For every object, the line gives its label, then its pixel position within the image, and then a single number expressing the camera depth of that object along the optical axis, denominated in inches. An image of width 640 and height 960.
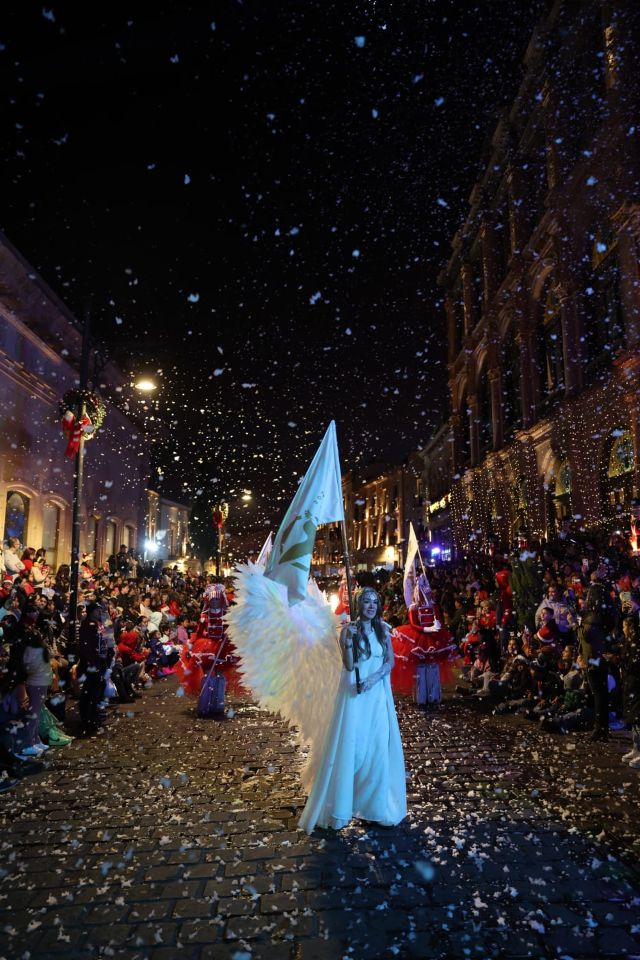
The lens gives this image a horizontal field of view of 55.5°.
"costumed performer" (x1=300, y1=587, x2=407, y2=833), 209.6
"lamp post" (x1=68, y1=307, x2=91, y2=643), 476.4
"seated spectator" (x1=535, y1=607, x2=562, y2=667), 401.4
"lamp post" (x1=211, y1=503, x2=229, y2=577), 1120.8
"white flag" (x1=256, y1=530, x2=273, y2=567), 412.8
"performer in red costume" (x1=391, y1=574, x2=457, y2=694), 407.8
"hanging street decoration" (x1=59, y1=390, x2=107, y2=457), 527.5
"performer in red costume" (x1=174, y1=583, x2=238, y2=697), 394.5
